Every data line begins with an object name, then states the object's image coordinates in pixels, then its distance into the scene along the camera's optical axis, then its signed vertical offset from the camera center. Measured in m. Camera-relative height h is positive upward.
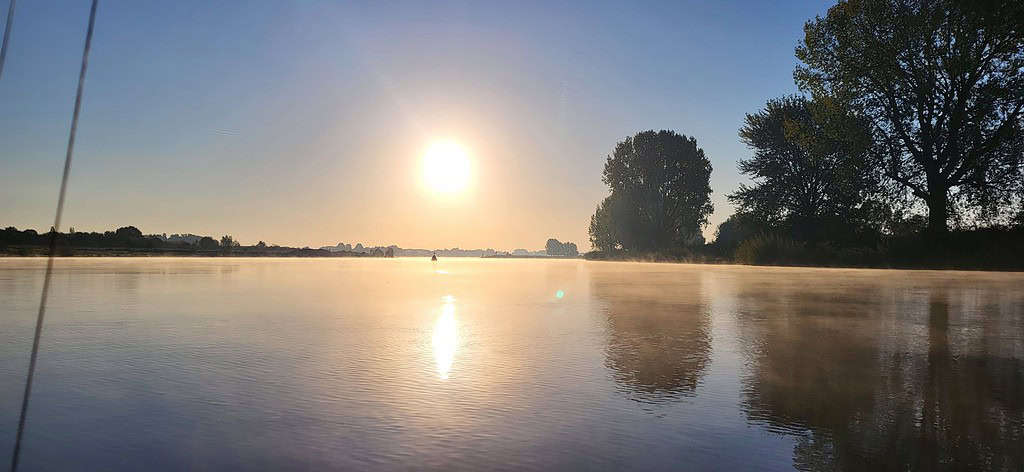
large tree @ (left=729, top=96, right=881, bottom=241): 40.72 +7.42
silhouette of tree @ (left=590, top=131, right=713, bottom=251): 62.16 +9.68
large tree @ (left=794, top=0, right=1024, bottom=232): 28.69 +9.92
